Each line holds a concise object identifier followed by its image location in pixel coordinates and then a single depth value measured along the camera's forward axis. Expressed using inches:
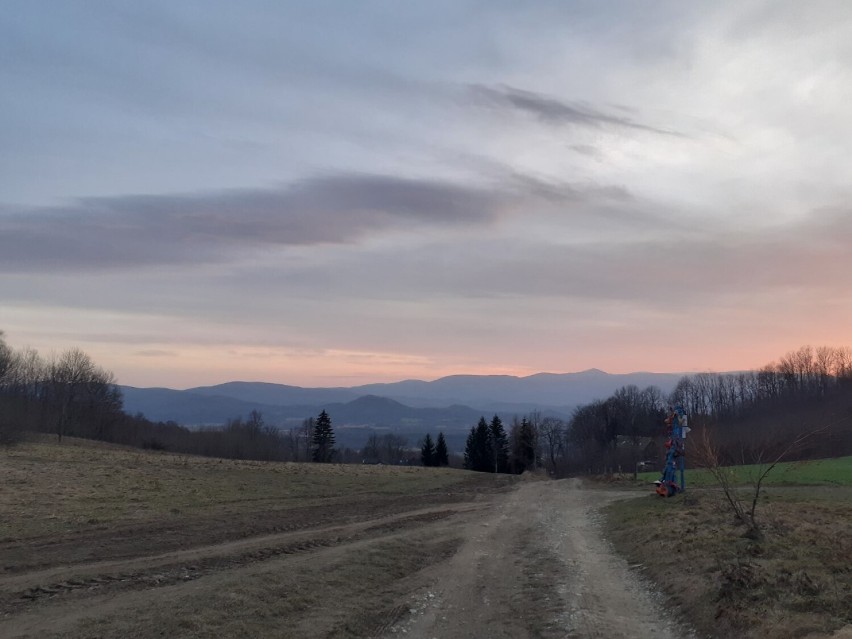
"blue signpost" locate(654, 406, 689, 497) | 1089.4
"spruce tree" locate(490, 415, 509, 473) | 3700.8
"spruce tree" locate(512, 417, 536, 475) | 3725.4
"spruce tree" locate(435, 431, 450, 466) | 3661.4
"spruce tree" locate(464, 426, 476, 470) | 3668.8
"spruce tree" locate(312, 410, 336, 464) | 3654.0
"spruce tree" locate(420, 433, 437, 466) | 3661.4
